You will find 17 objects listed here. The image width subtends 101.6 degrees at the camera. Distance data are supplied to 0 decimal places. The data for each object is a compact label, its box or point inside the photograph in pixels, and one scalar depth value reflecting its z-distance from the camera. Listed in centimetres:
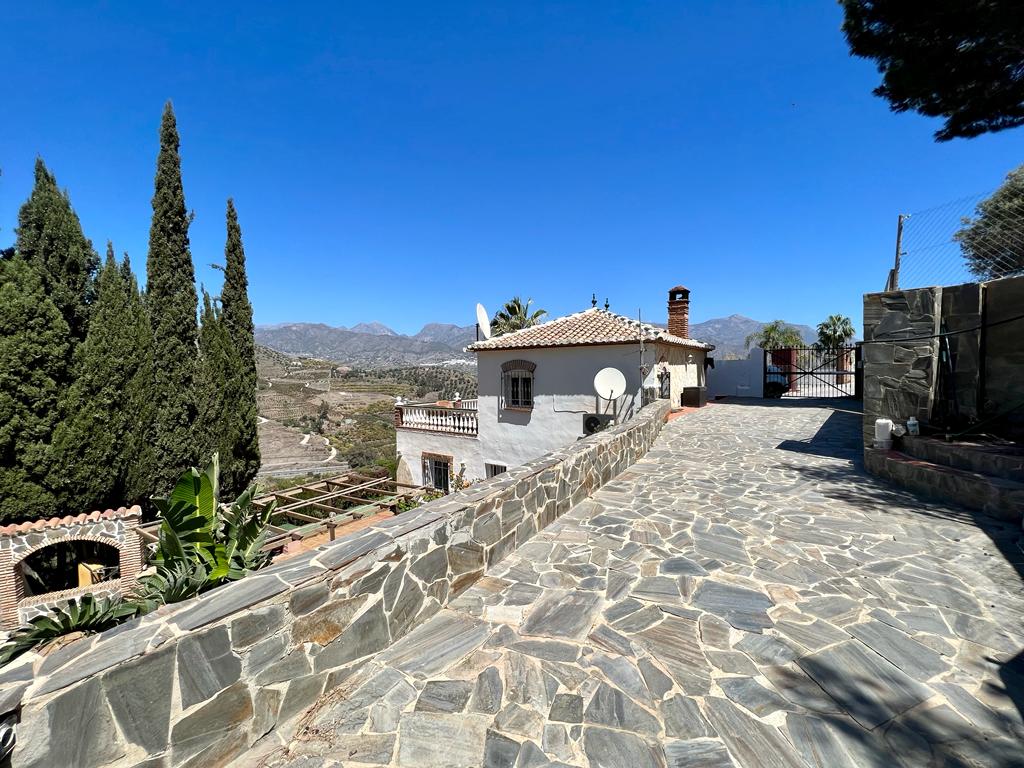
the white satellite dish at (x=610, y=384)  1202
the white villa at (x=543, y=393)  1375
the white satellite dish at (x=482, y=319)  1773
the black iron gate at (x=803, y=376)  2025
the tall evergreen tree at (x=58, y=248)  973
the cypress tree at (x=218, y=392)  1270
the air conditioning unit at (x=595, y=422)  1375
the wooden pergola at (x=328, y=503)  936
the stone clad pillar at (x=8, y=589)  731
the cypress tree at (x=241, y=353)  1370
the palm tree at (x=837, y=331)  3412
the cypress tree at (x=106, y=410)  897
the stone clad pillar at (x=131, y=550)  829
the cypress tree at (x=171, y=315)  1184
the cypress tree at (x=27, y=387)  824
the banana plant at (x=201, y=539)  333
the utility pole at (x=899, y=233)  921
